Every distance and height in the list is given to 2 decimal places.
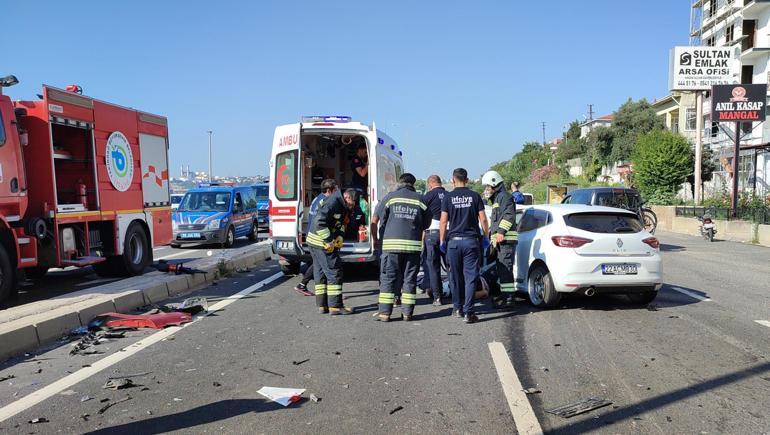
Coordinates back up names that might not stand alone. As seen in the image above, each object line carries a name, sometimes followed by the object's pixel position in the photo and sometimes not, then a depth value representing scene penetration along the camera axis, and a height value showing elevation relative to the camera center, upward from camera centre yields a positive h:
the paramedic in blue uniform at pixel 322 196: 7.89 -0.06
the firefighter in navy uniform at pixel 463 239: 7.19 -0.63
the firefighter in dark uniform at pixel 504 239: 7.99 -0.70
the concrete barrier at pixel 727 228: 19.42 -1.71
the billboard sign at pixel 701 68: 30.59 +6.12
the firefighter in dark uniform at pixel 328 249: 7.61 -0.76
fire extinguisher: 9.77 +0.07
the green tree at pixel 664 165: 32.94 +1.15
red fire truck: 8.17 +0.19
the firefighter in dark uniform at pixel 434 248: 8.37 -0.85
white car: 7.44 -0.91
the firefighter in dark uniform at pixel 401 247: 7.24 -0.73
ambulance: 10.25 +0.14
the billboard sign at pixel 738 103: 24.47 +3.43
